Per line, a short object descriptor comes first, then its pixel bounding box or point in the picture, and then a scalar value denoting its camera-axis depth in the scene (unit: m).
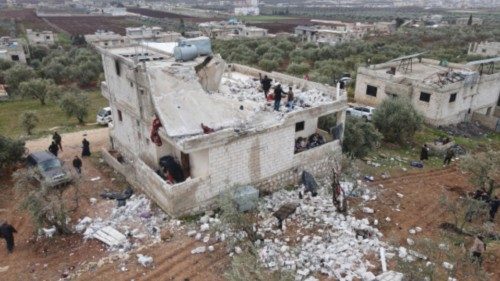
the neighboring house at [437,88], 30.02
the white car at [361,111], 28.74
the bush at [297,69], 47.52
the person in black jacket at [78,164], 19.36
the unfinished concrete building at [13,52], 53.11
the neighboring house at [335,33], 76.47
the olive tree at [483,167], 17.56
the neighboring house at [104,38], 66.00
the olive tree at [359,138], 21.78
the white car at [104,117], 29.82
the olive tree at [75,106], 30.98
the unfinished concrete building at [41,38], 74.38
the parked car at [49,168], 17.64
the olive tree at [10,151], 19.64
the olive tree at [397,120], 25.14
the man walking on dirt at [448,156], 22.56
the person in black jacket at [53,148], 21.14
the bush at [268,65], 50.31
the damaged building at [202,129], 15.46
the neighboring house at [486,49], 55.88
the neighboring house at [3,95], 40.43
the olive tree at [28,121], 26.97
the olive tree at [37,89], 39.25
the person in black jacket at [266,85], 19.69
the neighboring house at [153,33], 64.99
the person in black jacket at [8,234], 13.74
